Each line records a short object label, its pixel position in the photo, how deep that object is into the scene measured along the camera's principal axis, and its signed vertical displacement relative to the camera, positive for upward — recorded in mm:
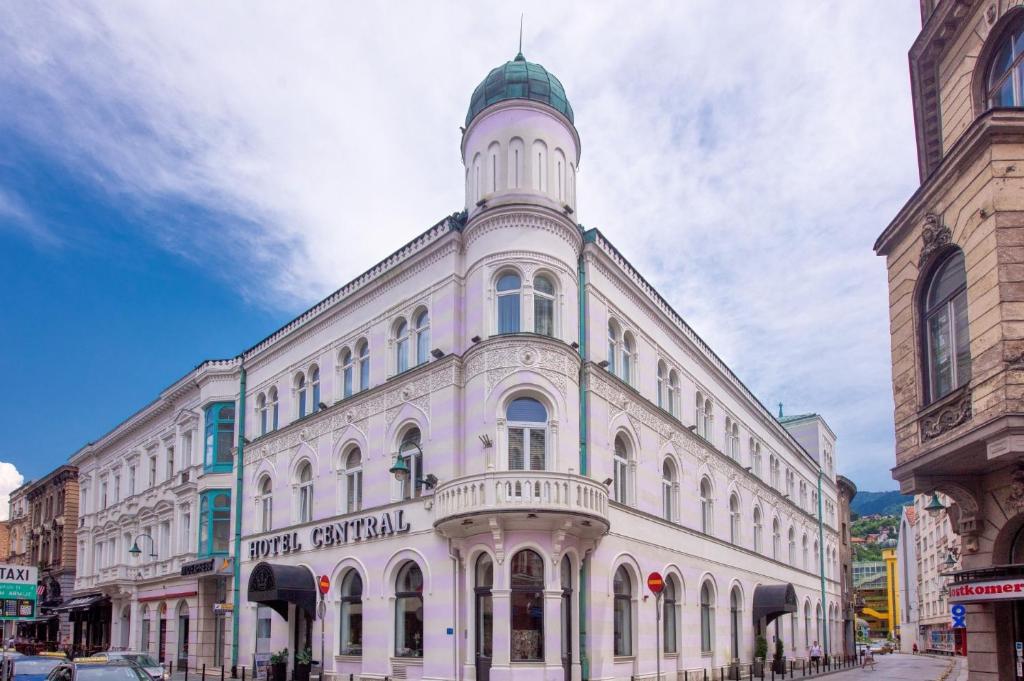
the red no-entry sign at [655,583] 21828 -1430
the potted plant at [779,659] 38516 -5635
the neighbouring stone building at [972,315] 13766 +3269
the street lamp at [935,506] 17753 +255
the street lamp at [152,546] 42312 -1096
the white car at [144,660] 25922 -4010
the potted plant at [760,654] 36406 -5145
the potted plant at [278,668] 29391 -4517
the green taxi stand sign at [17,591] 17578 -1275
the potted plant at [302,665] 28375 -4280
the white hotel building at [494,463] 23938 +1789
